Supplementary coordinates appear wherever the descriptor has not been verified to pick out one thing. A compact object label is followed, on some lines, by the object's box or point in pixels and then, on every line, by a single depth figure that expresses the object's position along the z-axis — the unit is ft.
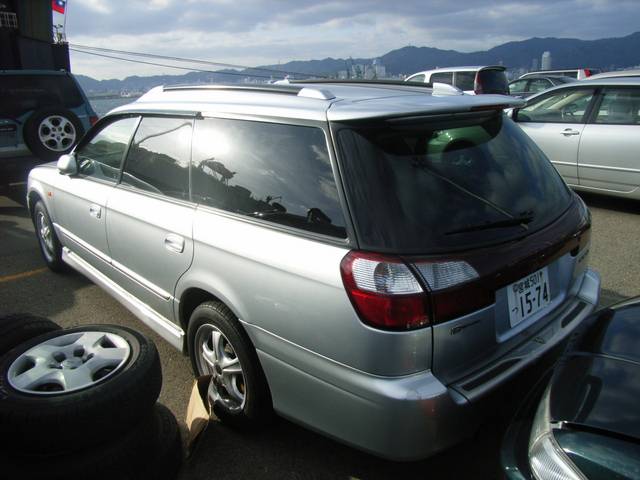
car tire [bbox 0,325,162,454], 6.27
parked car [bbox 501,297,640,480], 4.53
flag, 34.42
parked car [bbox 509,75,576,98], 52.11
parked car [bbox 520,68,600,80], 57.11
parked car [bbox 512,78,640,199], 18.76
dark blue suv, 23.02
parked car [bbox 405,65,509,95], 40.45
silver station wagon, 5.97
